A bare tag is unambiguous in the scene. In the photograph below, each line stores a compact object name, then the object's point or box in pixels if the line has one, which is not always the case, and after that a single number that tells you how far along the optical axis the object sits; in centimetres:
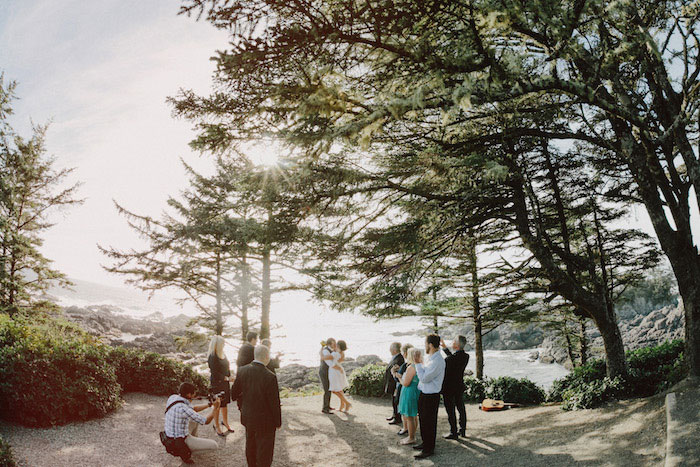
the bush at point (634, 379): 816
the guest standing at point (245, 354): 633
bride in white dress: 922
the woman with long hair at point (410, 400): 663
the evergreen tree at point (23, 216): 1482
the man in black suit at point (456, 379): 755
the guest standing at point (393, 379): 845
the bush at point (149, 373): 995
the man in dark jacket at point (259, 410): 501
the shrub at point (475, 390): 1194
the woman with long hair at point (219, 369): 716
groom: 925
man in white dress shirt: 602
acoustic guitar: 1061
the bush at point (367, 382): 1296
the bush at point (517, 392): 1113
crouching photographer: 561
